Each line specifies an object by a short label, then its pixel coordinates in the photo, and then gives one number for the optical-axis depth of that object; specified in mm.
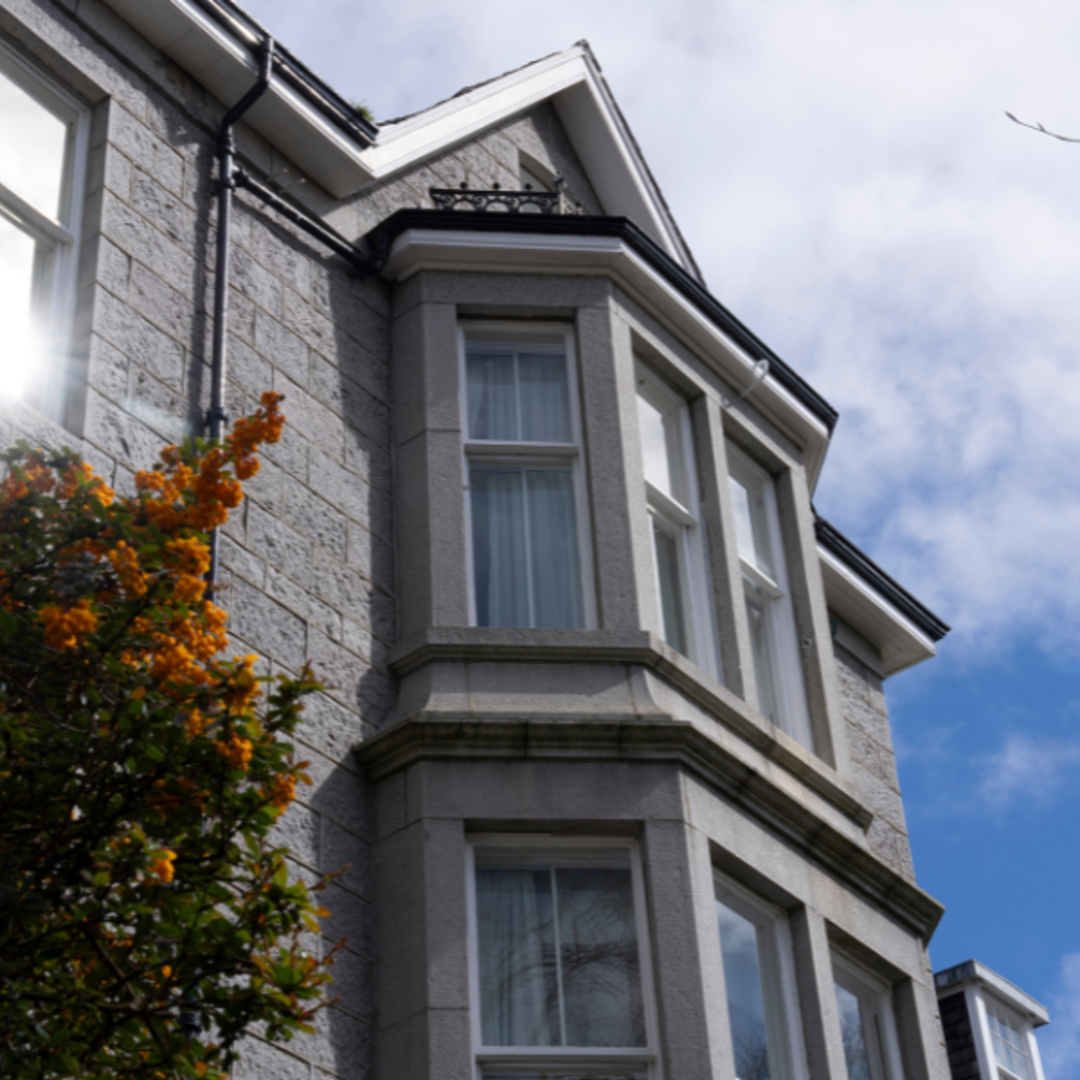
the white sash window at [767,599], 10320
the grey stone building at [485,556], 7840
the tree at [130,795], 4676
